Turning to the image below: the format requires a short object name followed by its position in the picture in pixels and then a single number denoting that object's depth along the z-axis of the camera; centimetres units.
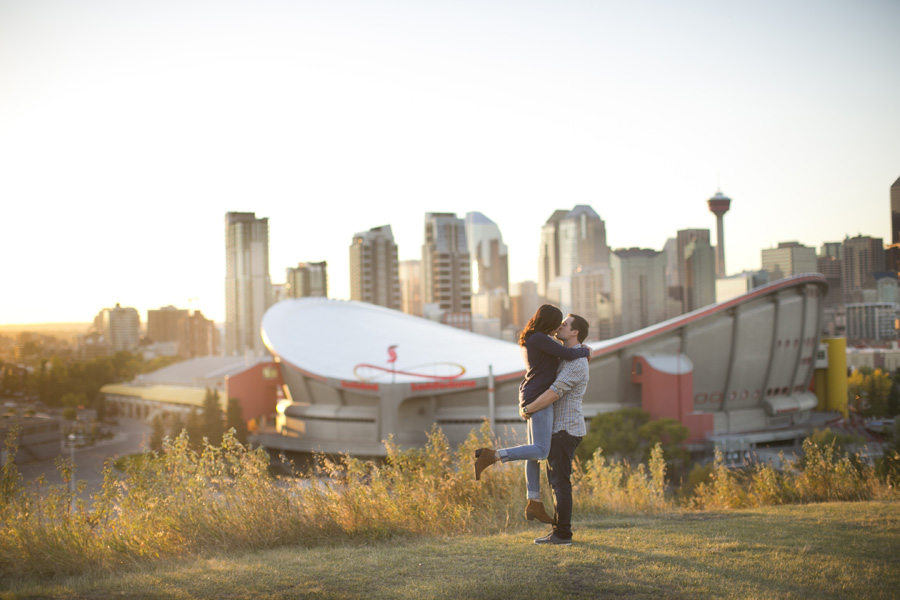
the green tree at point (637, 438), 2980
